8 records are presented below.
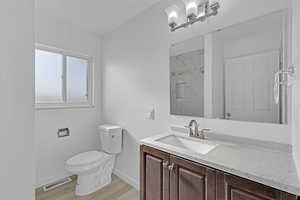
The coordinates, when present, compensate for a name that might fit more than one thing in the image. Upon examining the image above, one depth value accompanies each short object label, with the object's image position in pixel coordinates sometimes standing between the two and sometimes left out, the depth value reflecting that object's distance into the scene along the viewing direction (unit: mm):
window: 2209
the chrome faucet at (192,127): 1497
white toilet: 1916
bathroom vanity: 778
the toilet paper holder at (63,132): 2285
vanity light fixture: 1384
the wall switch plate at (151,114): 1928
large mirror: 1133
